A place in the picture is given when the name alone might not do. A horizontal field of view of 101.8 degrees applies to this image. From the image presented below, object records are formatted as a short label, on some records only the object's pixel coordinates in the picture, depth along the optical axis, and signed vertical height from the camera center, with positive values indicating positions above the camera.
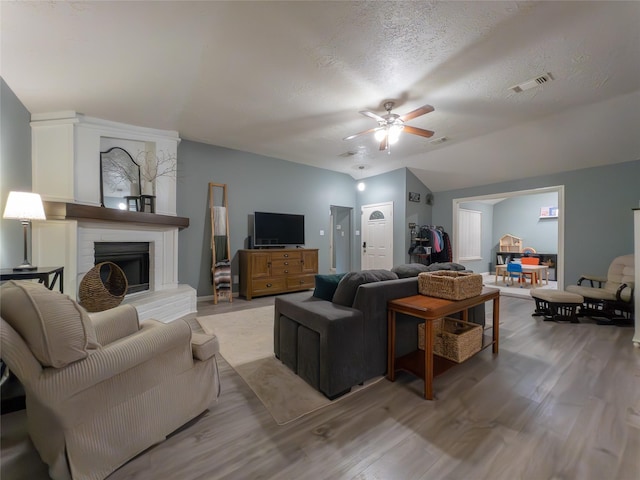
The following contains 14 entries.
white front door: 6.11 +0.03
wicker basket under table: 2.07 -0.86
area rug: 1.75 -1.13
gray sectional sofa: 1.79 -0.71
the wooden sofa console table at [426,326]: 1.80 -0.66
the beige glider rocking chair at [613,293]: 3.39 -0.77
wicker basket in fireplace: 2.81 -0.63
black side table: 2.11 -0.31
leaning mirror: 3.56 +0.81
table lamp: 2.26 +0.26
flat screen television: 5.01 +0.15
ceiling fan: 2.98 +1.33
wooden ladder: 4.43 -0.12
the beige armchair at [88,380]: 1.03 -0.67
